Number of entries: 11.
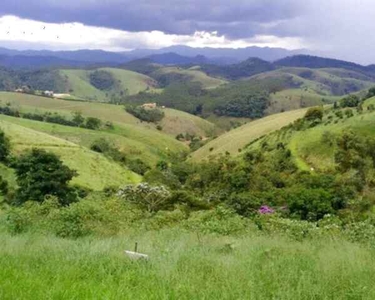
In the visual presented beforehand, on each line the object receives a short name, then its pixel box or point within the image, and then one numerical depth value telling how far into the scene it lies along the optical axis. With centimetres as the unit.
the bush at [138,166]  9756
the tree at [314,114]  10256
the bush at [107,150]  10619
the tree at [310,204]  4603
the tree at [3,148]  6794
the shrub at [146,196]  3803
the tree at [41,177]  4522
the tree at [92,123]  14950
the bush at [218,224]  1401
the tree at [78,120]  15300
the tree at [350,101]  11025
